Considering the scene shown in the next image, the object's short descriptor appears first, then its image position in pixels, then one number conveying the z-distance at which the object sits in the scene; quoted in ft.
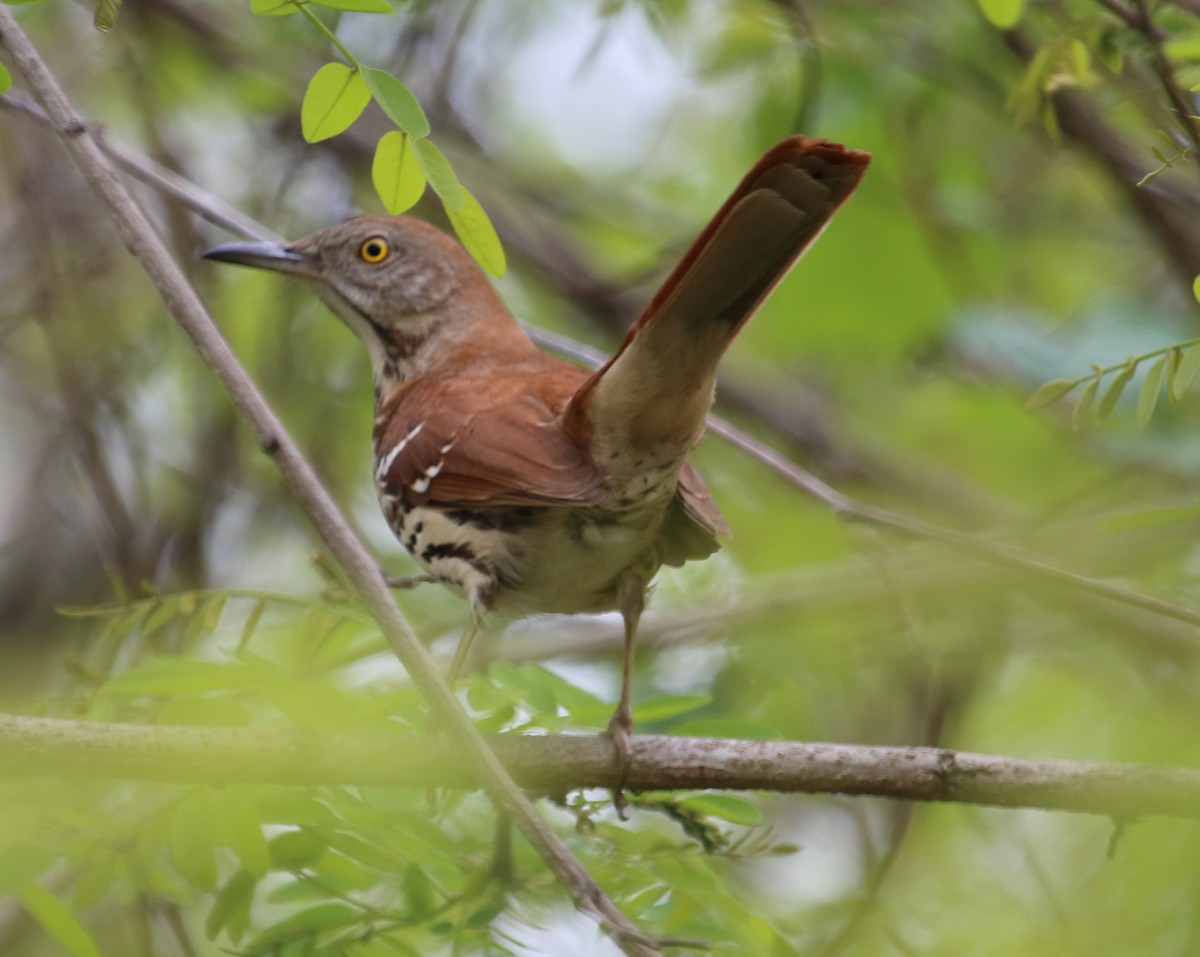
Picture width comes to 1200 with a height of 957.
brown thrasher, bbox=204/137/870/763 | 16.96
